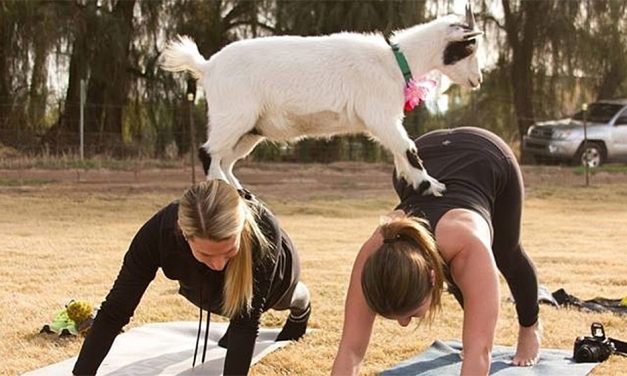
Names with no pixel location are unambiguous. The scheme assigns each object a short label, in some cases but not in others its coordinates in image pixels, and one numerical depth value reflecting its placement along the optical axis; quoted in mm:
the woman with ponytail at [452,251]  2199
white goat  3156
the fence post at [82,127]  12445
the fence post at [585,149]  12742
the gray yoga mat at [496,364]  3189
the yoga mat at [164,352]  3256
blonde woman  2400
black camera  3373
